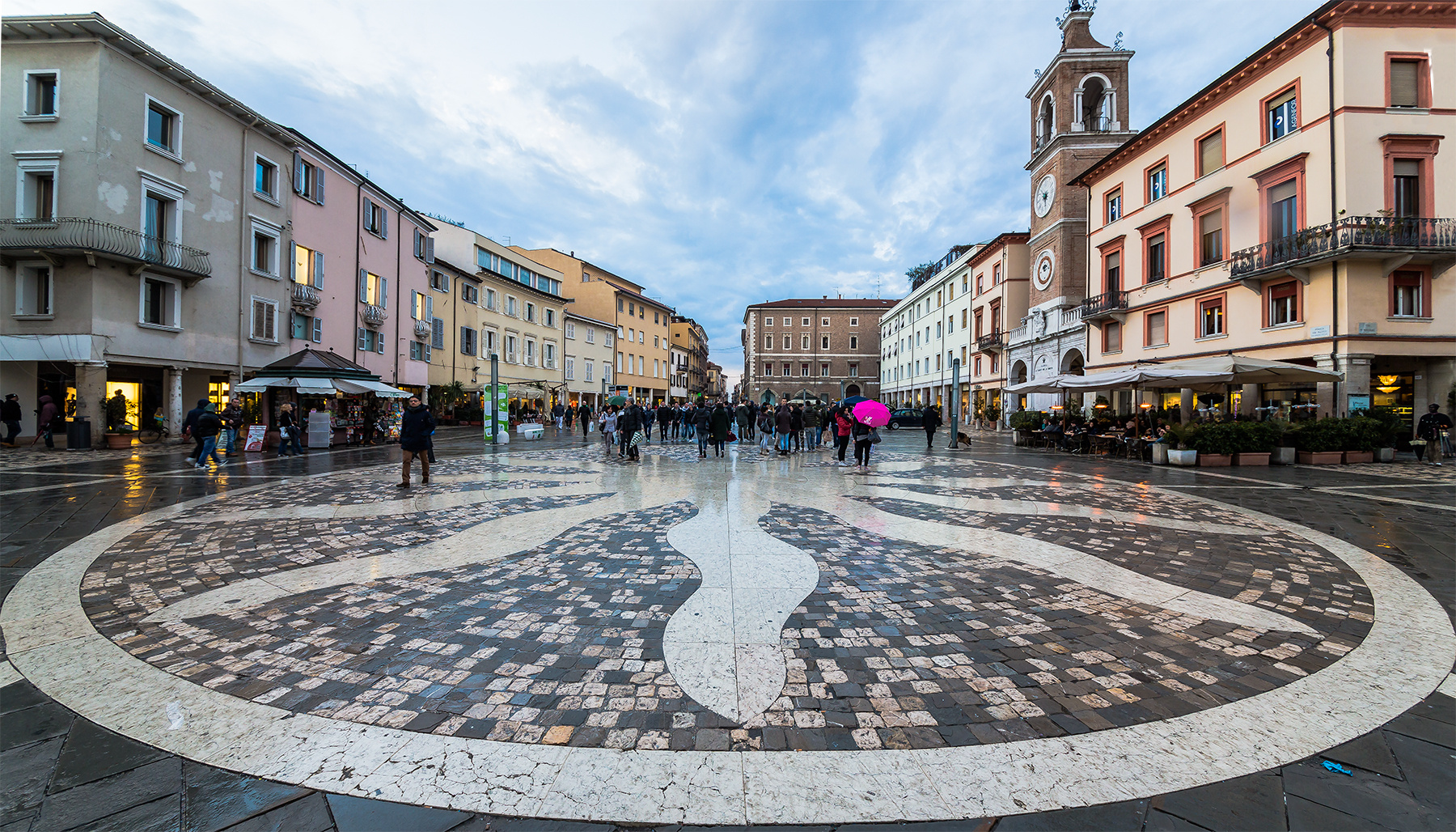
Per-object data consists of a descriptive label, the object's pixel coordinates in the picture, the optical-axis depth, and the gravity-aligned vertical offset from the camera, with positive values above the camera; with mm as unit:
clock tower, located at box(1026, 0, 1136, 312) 30938 +16580
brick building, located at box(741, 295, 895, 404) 75188 +10078
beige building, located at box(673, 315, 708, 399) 71875 +9675
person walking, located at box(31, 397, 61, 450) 16547 -78
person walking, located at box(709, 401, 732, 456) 16656 -200
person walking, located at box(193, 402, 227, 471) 12672 -268
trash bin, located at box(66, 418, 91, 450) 16422 -531
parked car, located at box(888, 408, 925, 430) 39938 +96
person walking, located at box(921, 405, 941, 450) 20672 -37
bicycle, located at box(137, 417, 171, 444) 18734 -575
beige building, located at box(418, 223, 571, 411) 34594 +6782
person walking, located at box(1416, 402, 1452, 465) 15133 -251
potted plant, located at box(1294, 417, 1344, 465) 15172 -539
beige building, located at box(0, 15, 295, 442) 16516 +6204
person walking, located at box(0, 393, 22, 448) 16656 +16
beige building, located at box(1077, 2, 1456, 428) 16734 +6947
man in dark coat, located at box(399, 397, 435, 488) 10008 -256
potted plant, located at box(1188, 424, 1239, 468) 14633 -637
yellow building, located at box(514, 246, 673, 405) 49062 +9683
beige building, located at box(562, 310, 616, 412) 44719 +5134
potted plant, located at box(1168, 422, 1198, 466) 14711 -715
